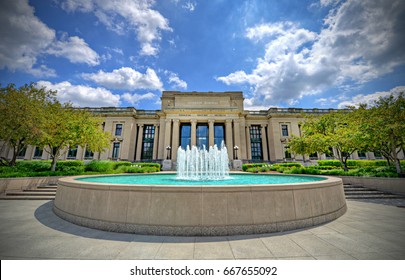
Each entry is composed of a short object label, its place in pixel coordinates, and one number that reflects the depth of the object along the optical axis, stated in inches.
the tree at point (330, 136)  579.7
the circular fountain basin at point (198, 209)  167.0
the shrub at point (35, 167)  591.9
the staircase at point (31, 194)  348.8
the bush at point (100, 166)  678.5
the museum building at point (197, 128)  1301.4
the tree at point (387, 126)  458.3
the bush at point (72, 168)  602.2
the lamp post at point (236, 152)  1218.6
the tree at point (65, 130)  582.6
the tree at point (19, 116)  494.3
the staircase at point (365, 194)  372.8
